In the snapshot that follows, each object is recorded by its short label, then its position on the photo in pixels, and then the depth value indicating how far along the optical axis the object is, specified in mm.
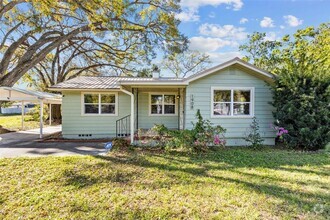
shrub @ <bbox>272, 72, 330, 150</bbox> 8461
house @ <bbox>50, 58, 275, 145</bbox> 9477
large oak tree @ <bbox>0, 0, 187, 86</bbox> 11750
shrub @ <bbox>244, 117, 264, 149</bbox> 9211
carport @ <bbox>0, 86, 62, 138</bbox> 11492
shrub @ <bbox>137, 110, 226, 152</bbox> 8094
